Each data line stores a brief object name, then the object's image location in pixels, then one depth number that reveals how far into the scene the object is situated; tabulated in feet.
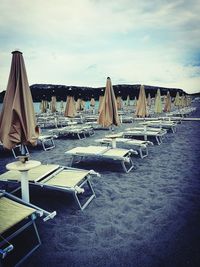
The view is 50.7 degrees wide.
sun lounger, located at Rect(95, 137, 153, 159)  23.63
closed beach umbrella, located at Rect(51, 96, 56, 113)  64.39
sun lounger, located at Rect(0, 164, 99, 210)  12.35
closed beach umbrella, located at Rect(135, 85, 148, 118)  34.34
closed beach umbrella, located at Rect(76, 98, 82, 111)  79.98
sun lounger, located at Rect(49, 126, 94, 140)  35.72
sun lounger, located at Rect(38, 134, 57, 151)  28.06
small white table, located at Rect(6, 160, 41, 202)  11.09
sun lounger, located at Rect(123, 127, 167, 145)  30.96
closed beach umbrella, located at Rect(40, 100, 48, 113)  70.67
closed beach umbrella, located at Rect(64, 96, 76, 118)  43.52
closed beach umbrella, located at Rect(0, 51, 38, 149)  10.52
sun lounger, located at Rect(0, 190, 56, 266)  8.36
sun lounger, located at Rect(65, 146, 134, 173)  18.83
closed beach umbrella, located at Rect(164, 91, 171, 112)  57.82
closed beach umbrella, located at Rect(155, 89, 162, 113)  49.37
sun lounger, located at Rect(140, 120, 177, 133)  39.93
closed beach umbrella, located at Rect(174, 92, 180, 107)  79.35
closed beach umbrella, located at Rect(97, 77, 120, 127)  21.98
